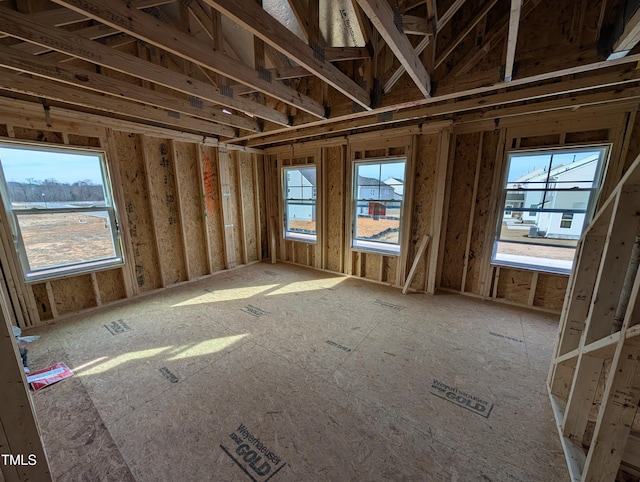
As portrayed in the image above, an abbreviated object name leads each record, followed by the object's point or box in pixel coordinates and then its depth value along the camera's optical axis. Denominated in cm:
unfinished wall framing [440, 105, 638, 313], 277
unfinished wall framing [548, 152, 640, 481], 113
